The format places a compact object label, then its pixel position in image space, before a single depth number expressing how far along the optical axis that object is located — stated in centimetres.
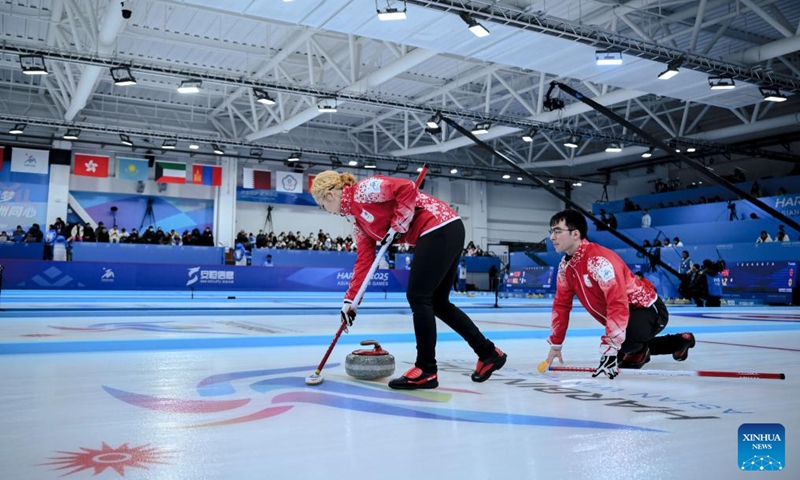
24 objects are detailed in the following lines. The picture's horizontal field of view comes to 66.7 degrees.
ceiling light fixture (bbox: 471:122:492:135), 1792
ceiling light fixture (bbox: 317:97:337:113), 1614
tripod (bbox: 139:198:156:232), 2477
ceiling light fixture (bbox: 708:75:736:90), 1284
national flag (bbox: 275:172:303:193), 2400
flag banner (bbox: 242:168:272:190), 2289
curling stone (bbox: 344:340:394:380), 312
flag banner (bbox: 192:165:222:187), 2319
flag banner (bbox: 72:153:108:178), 2095
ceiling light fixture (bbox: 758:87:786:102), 1383
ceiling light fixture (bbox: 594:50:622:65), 1115
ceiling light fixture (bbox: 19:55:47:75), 1271
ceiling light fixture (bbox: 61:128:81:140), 2073
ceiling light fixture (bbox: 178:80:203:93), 1381
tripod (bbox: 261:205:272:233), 2664
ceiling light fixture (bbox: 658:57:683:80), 1177
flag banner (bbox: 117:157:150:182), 2173
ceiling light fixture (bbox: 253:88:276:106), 1508
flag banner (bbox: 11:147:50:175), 2067
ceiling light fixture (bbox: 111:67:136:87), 1320
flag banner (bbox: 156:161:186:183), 2234
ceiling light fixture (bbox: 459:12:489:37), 967
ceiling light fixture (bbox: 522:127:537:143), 1902
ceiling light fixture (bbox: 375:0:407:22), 920
